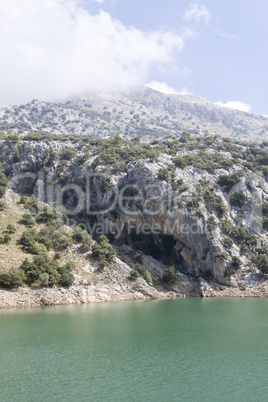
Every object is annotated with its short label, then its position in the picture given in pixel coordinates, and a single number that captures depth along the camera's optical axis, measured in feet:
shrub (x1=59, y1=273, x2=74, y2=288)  175.46
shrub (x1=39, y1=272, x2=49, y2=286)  166.84
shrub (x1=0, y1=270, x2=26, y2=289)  156.35
